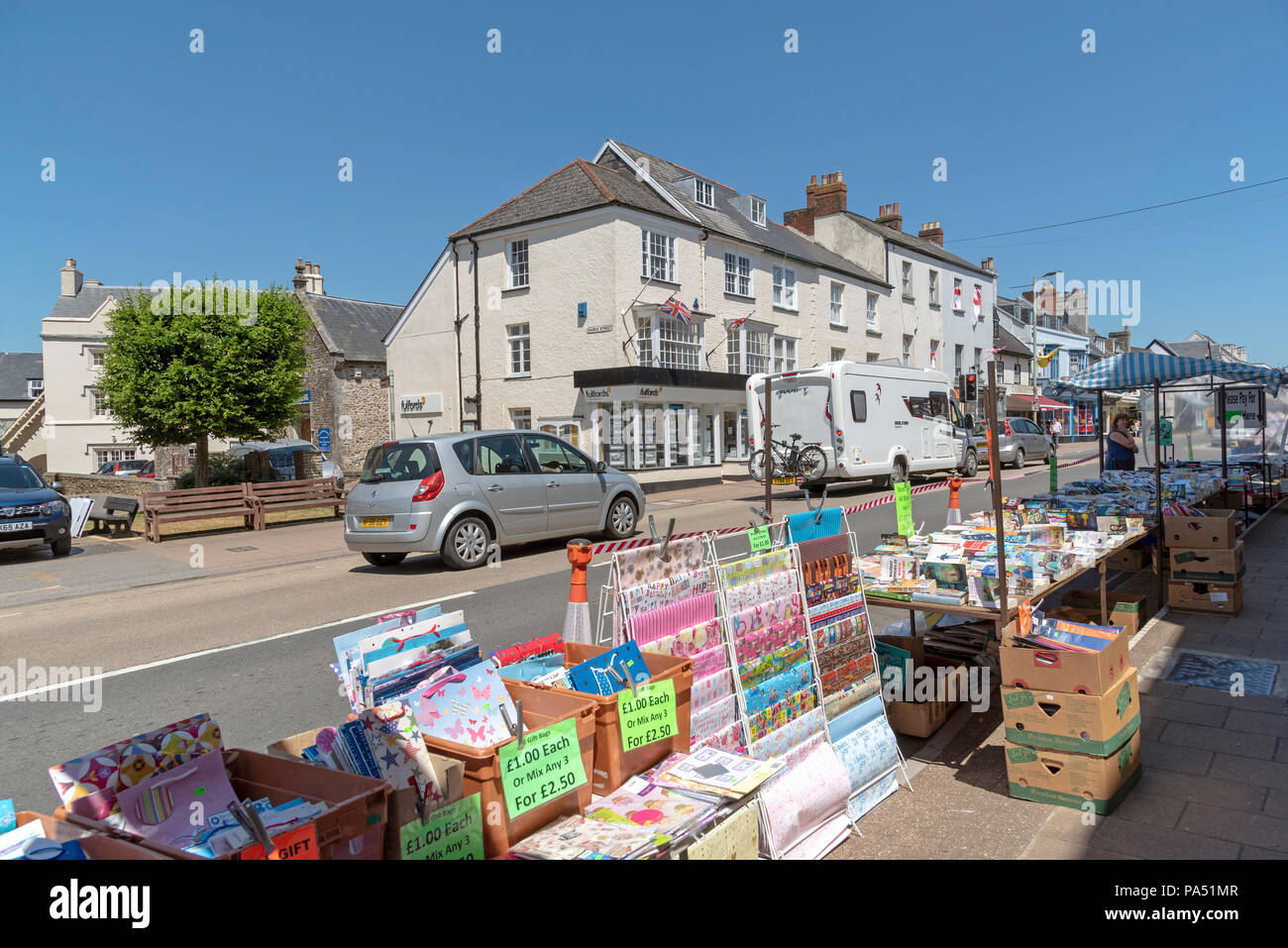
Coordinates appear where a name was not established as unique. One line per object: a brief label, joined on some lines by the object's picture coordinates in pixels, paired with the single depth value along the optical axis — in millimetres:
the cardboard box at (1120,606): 6609
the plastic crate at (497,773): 2641
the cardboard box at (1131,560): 9320
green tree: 19375
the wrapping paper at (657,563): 3753
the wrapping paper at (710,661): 3688
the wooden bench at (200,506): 15281
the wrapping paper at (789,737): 3745
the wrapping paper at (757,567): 3979
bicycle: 18859
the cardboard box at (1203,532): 7215
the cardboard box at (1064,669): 3785
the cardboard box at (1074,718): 3779
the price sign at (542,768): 2691
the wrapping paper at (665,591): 3682
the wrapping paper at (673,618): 3676
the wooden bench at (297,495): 17031
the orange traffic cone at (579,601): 4590
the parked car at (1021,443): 27562
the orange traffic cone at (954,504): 9070
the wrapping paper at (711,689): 3600
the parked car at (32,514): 12781
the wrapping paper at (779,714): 3785
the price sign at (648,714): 3105
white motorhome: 18625
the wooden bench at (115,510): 16078
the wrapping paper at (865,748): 3918
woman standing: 12820
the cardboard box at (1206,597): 7254
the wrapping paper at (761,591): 3920
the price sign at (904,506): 6703
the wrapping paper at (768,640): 3893
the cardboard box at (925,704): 4789
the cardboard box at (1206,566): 7250
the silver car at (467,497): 10406
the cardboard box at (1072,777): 3771
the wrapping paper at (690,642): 3684
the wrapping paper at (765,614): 3908
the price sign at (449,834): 2410
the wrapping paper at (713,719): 3531
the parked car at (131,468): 35812
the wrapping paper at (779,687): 3840
